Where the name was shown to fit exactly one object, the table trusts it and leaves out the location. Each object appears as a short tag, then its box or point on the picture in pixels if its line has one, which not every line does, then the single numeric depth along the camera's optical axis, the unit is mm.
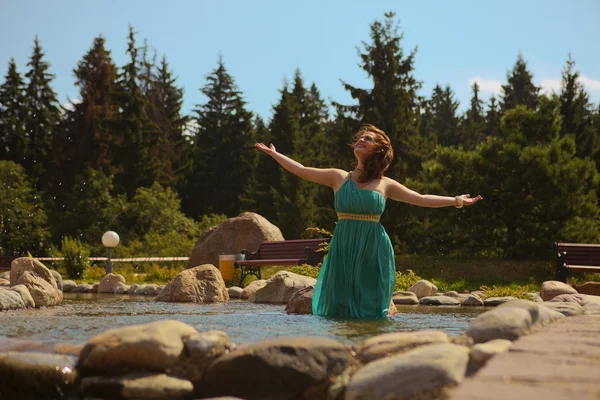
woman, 6273
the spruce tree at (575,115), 28281
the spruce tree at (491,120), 45312
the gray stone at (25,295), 8875
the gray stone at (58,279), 12421
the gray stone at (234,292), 12160
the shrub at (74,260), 17797
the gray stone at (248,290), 11884
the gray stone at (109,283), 14117
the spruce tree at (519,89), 45188
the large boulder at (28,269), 10384
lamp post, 17670
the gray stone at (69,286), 14438
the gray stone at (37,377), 3816
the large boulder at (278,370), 3637
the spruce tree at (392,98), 26086
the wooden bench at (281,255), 14250
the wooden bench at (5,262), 20859
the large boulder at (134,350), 3734
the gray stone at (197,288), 10367
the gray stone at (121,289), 13648
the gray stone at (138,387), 3592
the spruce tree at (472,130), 42444
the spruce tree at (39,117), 35906
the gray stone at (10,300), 8344
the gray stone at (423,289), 11180
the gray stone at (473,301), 10086
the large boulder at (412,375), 3092
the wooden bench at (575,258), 13703
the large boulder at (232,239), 18094
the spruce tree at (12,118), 35594
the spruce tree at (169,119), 39438
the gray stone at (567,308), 5648
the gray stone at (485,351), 3428
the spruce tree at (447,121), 44625
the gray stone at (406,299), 10188
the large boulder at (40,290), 9438
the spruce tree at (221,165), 38781
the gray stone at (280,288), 10070
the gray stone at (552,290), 9203
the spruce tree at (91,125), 35781
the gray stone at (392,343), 3824
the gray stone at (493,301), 10109
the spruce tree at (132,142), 33938
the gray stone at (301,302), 7145
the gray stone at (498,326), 4027
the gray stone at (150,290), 12922
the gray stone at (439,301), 10234
